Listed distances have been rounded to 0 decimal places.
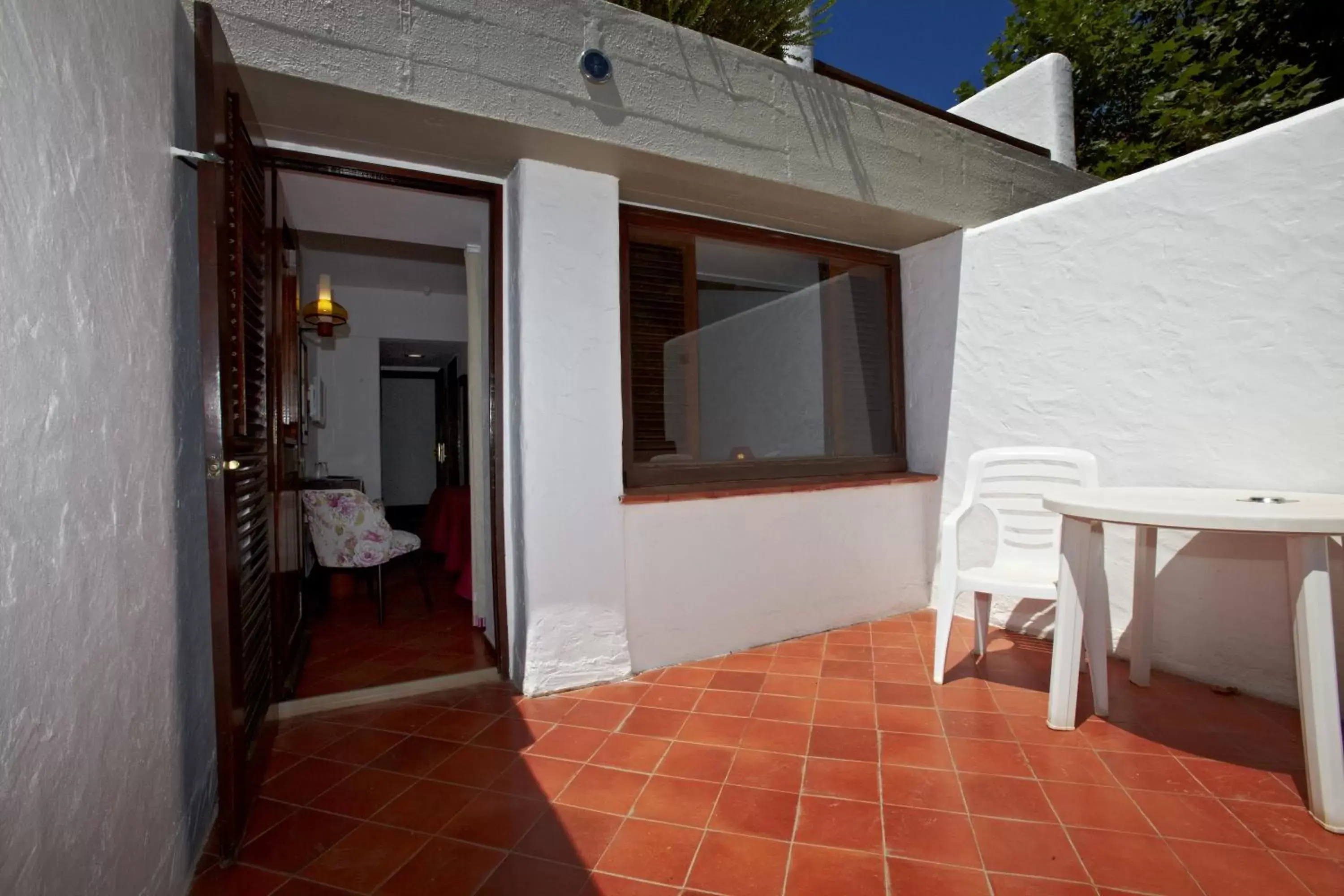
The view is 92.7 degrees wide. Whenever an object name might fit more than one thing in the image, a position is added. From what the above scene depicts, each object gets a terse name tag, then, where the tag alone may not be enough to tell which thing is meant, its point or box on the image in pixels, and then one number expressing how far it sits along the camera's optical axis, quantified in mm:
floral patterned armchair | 3645
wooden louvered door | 1524
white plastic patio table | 1637
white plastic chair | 2516
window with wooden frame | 3031
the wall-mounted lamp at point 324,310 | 4465
